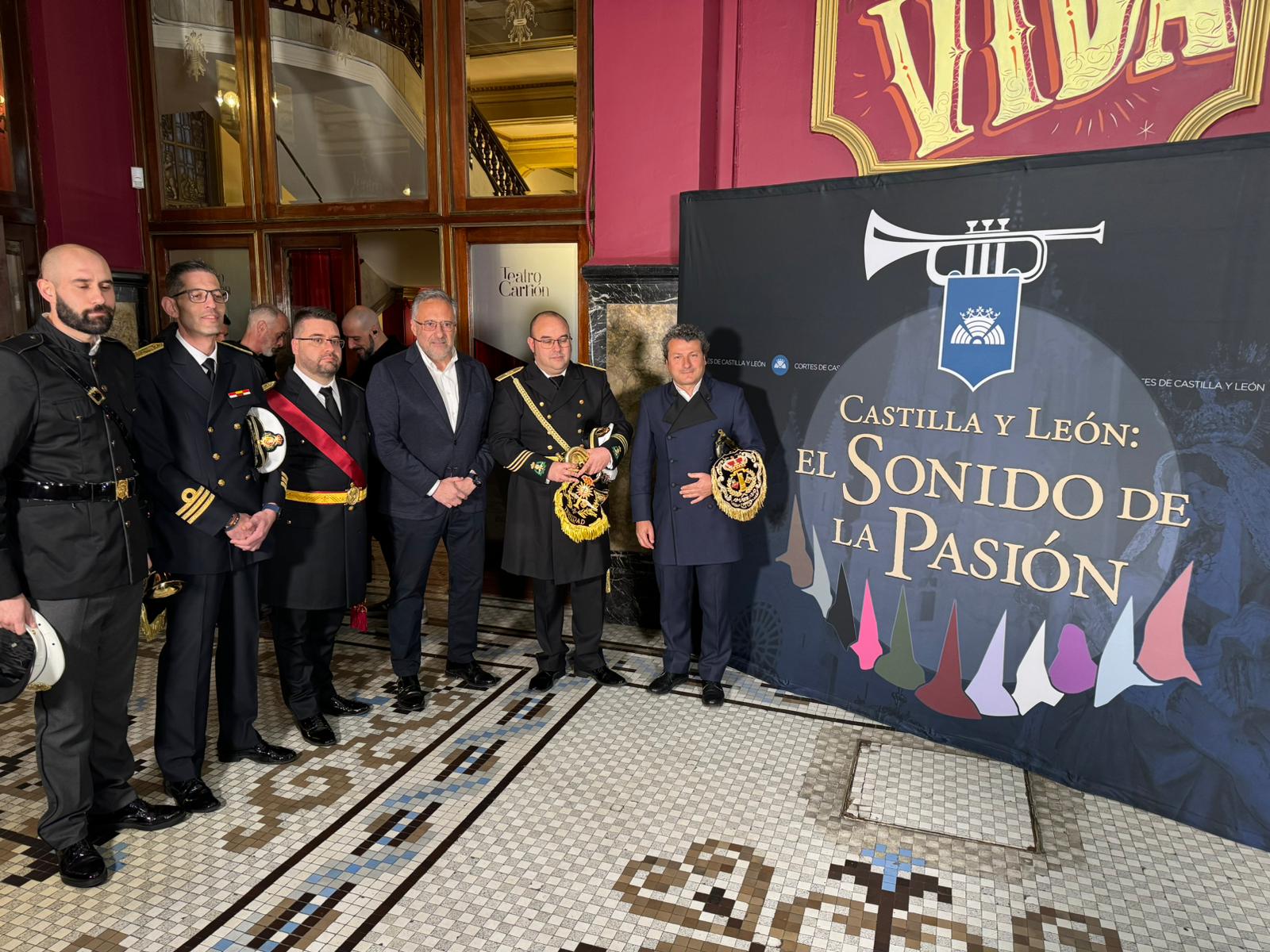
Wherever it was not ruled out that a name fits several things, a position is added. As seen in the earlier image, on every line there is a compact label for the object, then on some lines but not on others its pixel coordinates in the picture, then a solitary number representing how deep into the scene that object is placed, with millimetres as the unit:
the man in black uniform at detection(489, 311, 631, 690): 3385
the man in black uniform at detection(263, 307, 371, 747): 2977
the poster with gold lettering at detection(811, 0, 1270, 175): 3061
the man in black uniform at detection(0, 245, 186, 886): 2121
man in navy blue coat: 3396
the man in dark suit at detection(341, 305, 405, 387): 4395
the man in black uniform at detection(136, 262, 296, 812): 2529
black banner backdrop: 2547
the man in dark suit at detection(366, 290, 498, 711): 3268
